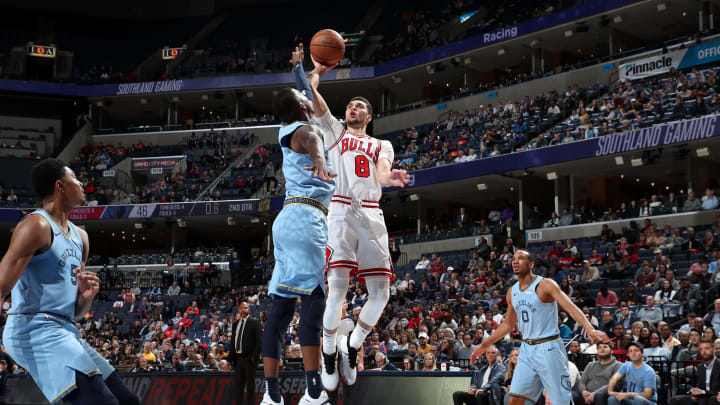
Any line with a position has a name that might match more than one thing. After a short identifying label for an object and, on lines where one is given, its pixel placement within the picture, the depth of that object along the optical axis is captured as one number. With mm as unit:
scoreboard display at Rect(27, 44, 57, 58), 43406
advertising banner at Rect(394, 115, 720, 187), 21906
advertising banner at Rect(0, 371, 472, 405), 8797
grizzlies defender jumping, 5500
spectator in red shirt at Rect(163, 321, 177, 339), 24755
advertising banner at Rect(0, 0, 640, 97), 31000
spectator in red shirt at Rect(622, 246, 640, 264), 18836
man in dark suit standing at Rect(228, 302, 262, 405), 10008
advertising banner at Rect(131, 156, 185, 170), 40219
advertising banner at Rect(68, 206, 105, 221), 36656
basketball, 6520
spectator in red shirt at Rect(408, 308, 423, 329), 18330
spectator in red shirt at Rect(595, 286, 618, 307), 16536
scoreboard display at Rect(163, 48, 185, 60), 45312
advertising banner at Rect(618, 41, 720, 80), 25891
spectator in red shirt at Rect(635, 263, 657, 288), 17172
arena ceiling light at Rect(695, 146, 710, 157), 23188
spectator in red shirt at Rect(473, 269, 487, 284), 20797
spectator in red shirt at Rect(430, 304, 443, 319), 18397
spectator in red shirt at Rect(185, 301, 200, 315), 27734
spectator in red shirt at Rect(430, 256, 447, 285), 23270
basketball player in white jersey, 6715
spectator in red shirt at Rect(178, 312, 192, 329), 25953
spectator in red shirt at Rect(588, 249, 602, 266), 19719
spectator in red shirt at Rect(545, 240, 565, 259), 21594
